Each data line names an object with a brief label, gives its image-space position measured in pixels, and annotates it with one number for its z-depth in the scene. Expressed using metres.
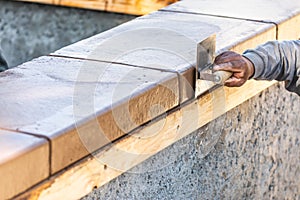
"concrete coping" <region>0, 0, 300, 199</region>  2.29
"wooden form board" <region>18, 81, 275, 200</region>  2.34
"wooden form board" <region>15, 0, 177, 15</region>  5.92
